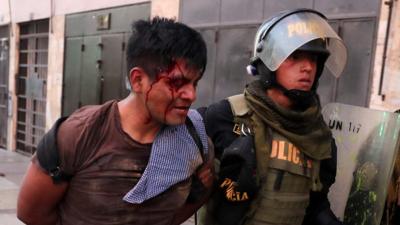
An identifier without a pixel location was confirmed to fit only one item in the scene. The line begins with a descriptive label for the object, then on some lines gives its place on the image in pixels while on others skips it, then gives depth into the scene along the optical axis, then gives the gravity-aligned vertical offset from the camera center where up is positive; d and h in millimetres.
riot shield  2270 -420
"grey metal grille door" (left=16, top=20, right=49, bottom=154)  10516 -783
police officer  2043 -313
